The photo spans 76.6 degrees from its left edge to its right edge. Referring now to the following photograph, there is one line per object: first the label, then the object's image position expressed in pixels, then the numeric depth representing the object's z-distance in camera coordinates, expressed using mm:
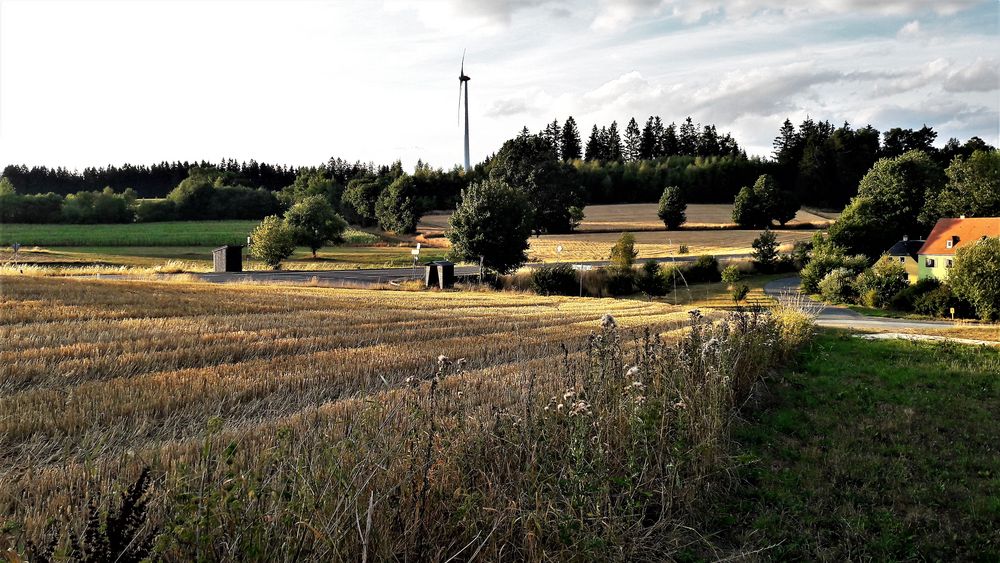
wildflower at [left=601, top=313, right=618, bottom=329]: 7011
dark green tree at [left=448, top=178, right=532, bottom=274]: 41656
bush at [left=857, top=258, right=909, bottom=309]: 42250
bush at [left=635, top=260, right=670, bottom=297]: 43094
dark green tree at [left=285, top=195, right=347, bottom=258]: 64125
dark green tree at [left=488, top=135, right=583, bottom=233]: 79875
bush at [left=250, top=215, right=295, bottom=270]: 50562
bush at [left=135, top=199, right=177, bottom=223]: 91088
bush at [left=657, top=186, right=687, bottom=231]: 87938
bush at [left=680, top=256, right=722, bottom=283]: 51809
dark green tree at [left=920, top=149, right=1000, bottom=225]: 70875
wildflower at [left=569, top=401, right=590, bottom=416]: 4805
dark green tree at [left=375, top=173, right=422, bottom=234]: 89500
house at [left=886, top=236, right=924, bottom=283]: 56719
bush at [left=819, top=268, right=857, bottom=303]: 45375
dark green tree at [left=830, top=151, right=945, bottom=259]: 59531
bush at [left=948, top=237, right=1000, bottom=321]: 33406
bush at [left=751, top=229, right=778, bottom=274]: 57594
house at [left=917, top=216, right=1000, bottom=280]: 49562
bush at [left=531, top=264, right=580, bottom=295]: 40125
